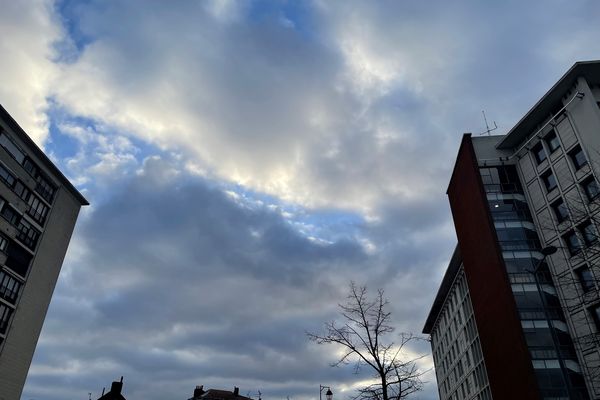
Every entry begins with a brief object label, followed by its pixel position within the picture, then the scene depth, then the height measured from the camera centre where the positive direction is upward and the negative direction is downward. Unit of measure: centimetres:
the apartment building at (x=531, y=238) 3528 +1887
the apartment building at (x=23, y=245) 4462 +2138
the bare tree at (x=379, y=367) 1895 +390
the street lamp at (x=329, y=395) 2927 +433
